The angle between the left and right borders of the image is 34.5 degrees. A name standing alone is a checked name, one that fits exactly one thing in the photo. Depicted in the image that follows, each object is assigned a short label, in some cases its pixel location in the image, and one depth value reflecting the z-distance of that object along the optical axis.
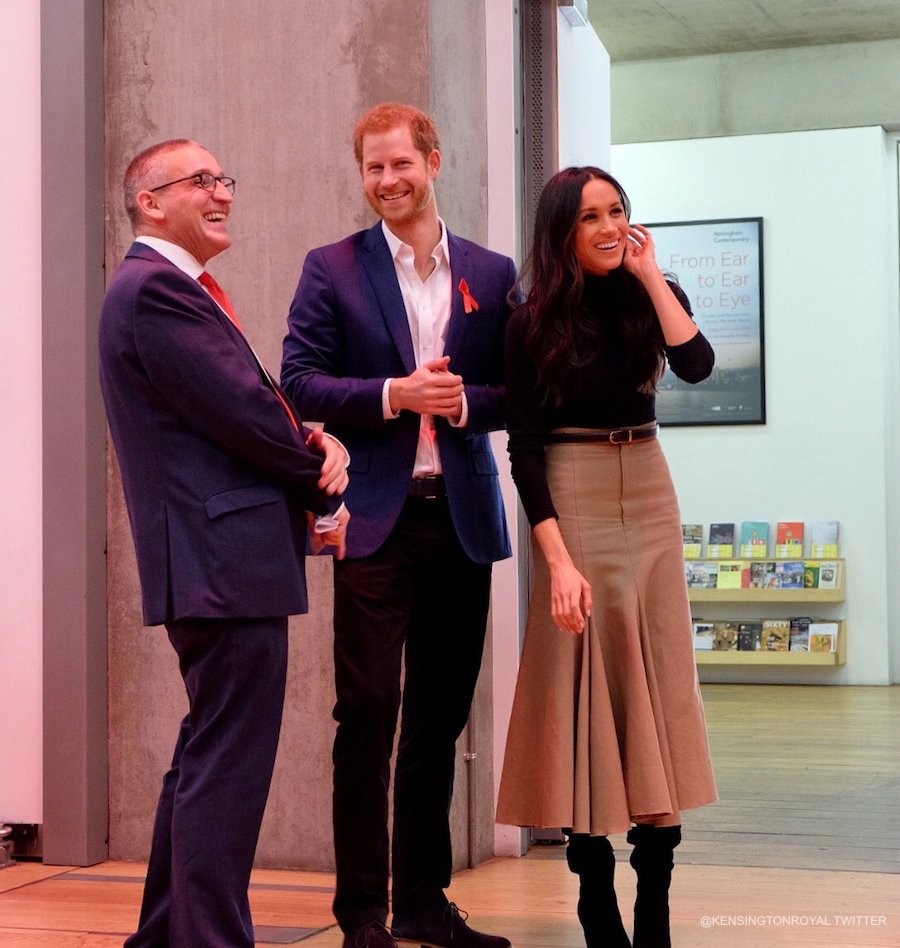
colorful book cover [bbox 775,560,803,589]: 8.30
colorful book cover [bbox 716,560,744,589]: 8.48
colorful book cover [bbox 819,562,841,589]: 8.25
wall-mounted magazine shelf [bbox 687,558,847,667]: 8.25
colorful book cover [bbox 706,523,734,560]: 8.56
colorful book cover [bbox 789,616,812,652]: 8.34
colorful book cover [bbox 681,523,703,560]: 8.62
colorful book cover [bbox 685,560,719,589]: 8.54
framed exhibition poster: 8.63
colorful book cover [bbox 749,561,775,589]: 8.43
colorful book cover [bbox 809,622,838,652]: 8.28
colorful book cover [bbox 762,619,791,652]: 8.37
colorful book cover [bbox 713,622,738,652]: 8.46
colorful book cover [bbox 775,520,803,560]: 8.41
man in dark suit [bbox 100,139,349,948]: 2.32
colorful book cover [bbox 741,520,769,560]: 8.50
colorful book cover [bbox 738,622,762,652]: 8.43
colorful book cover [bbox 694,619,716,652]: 8.52
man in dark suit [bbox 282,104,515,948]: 2.78
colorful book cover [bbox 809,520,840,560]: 8.33
